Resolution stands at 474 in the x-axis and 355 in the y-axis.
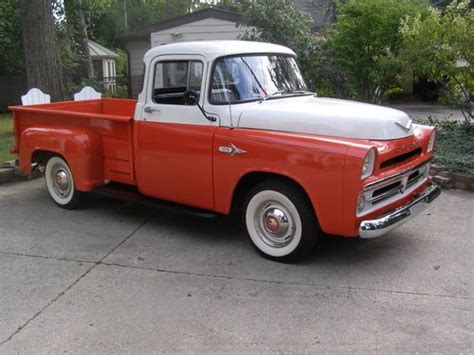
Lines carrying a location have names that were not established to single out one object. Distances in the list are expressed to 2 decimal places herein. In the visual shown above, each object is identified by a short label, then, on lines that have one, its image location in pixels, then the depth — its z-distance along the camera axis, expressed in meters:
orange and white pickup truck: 4.62
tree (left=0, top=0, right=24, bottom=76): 19.59
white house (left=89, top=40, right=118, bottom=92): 33.78
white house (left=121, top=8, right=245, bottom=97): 16.94
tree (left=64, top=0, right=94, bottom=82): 19.02
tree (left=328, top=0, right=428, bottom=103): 10.63
